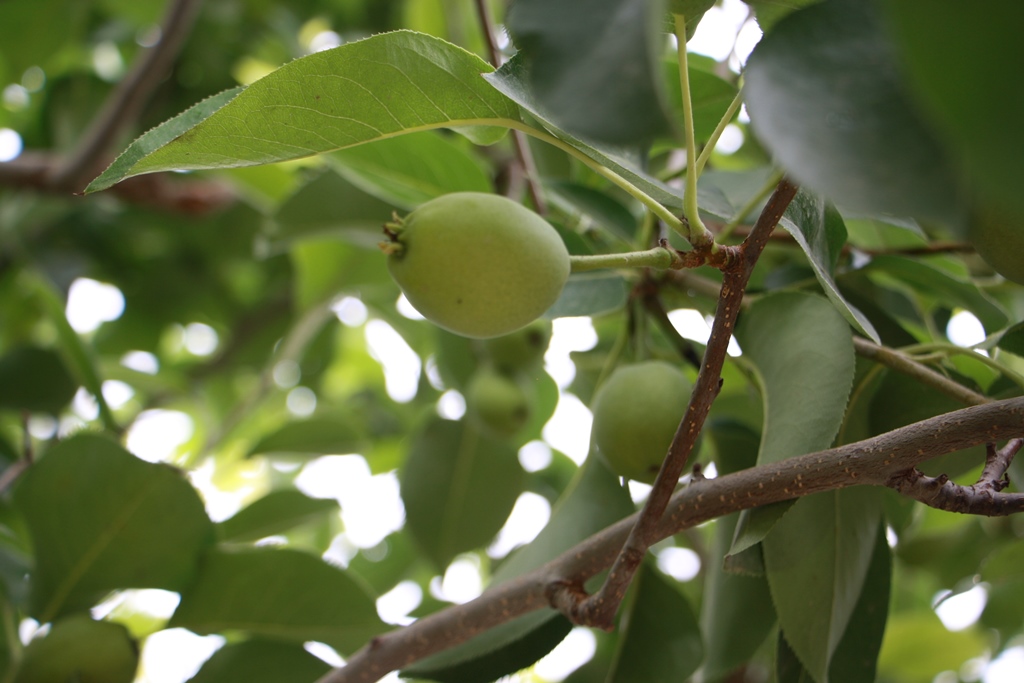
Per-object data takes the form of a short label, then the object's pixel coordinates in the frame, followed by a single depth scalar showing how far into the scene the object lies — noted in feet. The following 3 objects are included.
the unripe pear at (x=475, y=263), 0.99
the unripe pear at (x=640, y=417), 1.23
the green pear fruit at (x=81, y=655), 1.32
